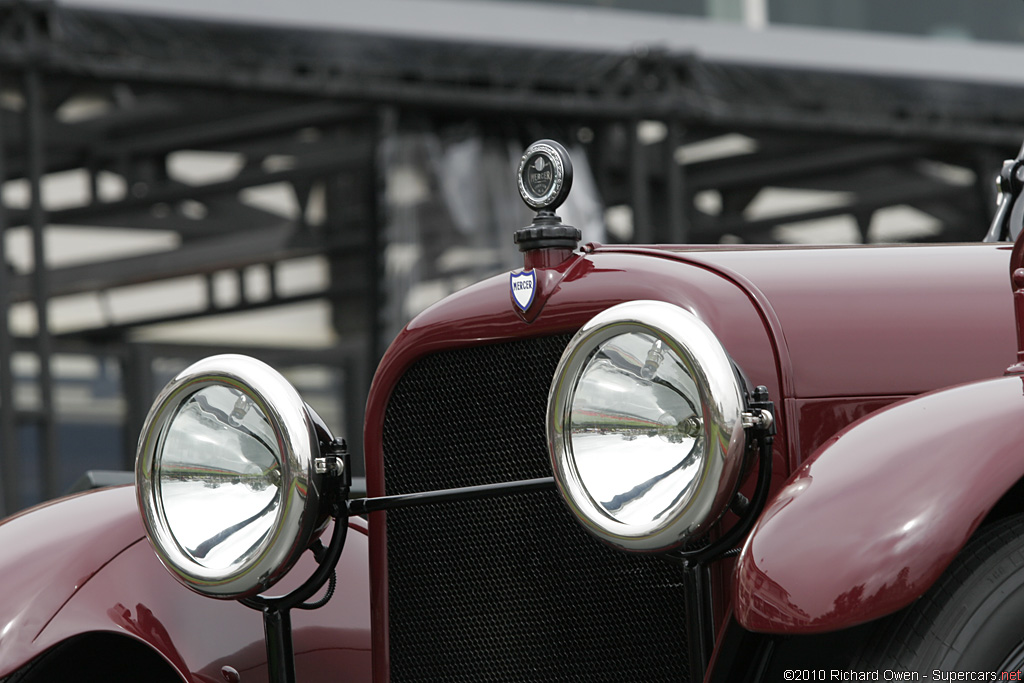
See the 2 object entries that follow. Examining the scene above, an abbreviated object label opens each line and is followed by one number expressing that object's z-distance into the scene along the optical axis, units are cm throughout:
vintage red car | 768
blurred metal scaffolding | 1679
